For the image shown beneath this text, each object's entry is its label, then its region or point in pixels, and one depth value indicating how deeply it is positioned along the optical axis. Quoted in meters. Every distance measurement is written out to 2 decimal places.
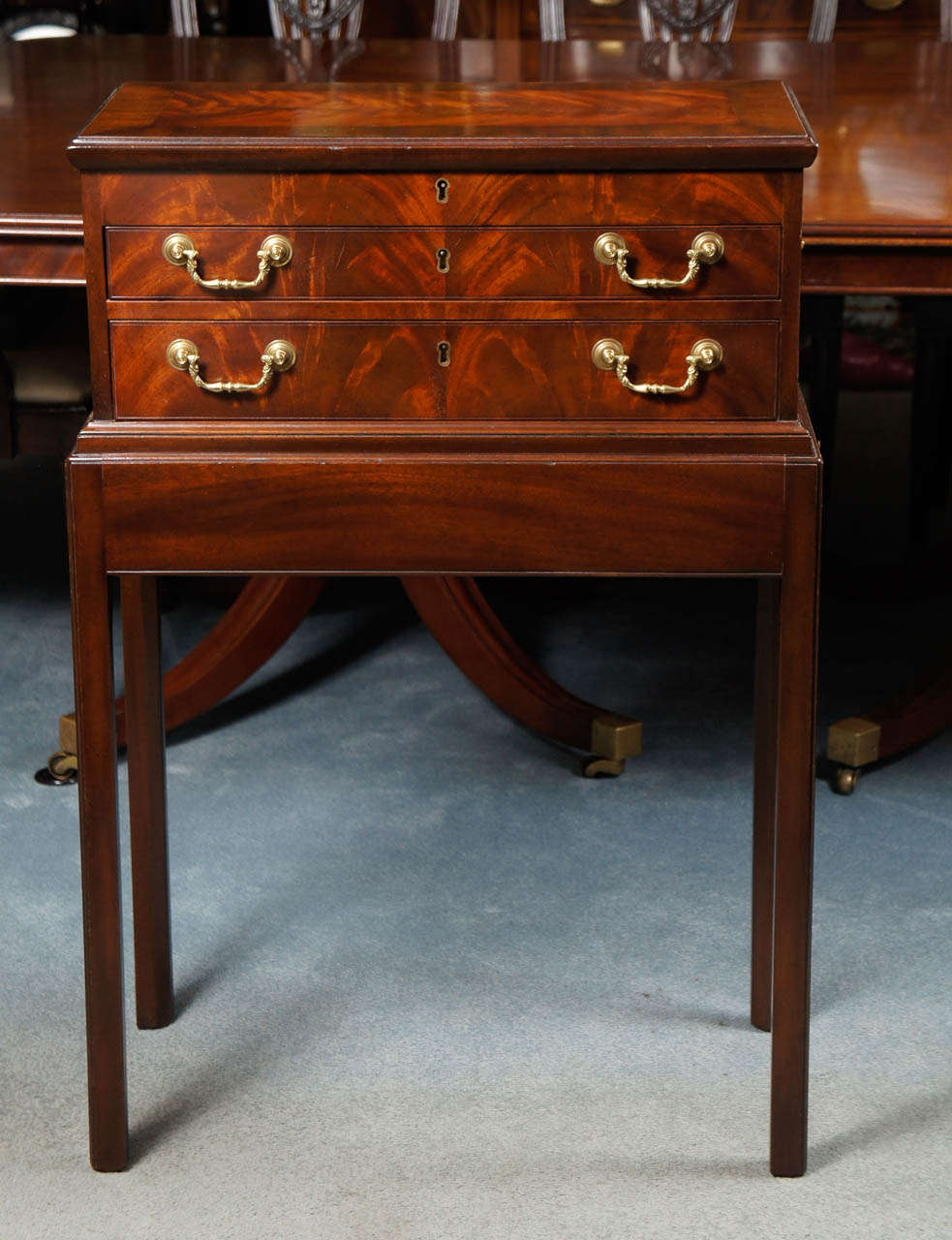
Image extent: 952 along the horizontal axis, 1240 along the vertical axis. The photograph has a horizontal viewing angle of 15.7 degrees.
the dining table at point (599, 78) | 2.77
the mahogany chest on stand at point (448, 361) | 2.48
